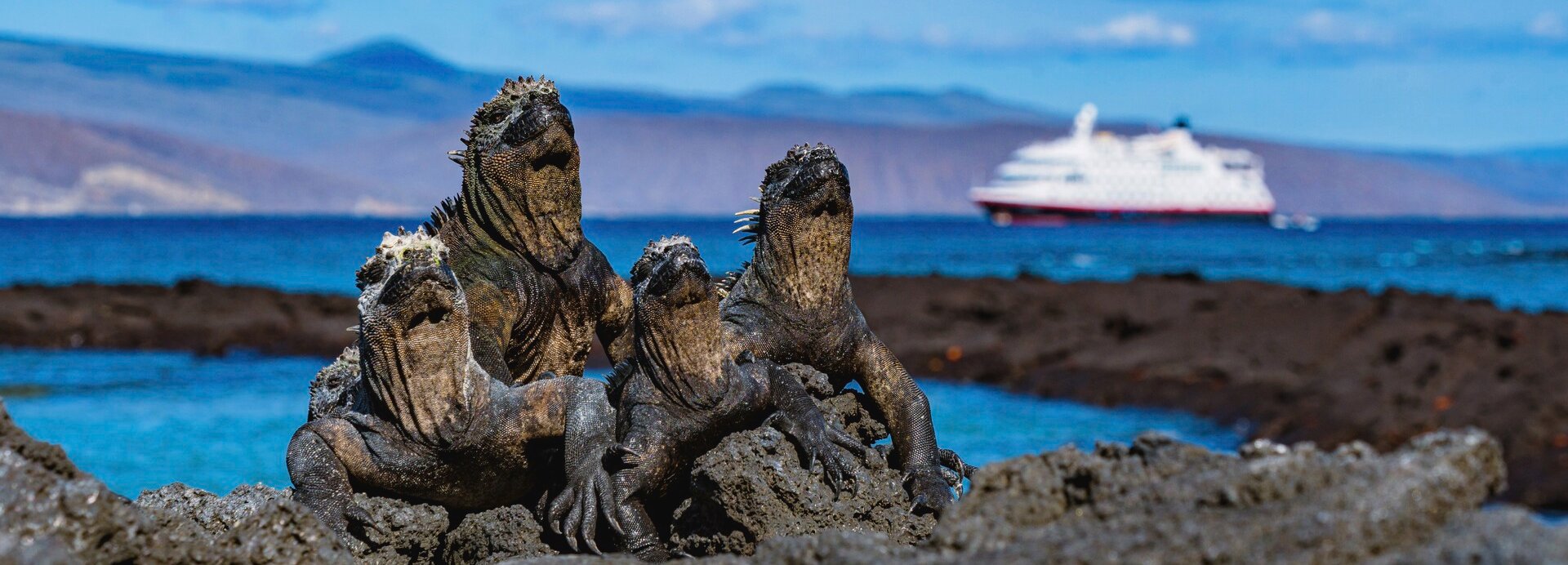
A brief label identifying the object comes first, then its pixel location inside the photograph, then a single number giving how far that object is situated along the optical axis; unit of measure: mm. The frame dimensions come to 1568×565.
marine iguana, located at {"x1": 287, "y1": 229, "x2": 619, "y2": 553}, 9172
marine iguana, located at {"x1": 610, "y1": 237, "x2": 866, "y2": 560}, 9352
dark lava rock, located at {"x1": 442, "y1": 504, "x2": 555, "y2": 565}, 9625
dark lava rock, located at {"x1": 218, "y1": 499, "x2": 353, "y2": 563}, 7809
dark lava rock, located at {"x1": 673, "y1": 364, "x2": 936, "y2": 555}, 9461
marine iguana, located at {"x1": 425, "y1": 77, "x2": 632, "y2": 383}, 10891
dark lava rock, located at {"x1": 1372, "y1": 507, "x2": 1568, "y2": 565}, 5207
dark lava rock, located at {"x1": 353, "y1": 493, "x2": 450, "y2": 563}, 9547
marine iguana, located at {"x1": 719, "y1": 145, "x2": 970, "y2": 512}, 10695
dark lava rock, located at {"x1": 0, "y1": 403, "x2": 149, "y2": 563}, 6984
